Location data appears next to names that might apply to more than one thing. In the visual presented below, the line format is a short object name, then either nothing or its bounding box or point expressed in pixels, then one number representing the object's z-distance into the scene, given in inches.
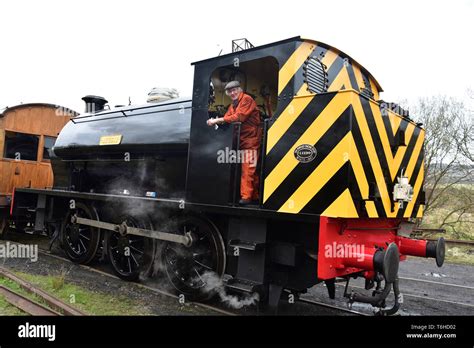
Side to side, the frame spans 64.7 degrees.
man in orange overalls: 167.0
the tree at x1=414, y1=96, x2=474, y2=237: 611.5
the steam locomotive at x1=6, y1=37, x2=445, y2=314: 139.5
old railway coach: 350.0
